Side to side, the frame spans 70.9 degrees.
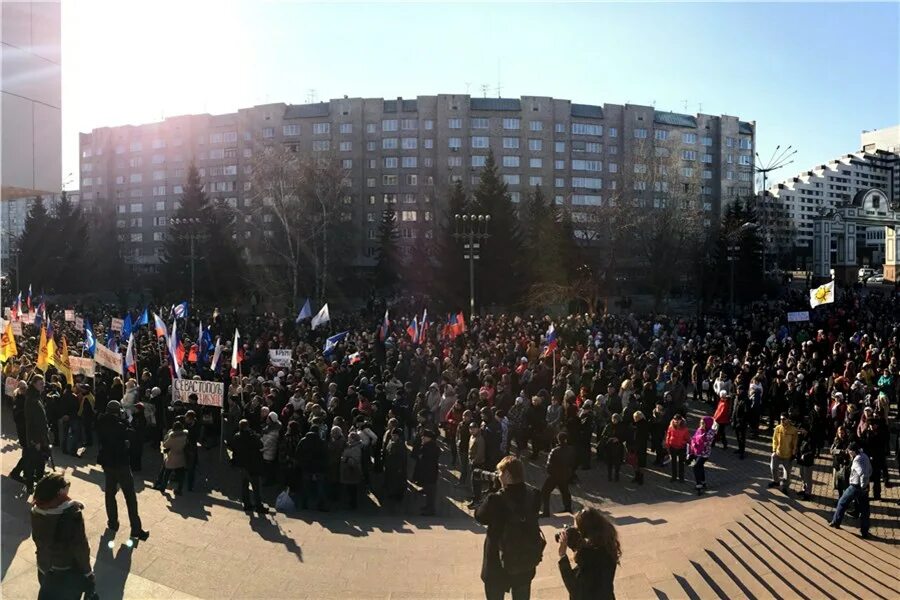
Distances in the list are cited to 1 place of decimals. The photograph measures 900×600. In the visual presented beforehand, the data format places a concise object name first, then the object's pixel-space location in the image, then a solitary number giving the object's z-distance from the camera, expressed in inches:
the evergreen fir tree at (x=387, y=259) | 2031.3
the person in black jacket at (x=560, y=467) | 358.3
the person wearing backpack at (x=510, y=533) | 199.3
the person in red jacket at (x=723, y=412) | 516.4
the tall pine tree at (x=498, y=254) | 1504.7
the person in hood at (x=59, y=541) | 206.8
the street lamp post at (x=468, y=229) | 1189.5
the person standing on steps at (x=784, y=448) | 403.9
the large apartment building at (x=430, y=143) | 2613.2
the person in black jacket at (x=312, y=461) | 379.9
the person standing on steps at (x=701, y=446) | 418.9
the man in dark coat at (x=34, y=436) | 362.0
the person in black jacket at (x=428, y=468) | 382.9
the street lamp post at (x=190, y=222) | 1610.2
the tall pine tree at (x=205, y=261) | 1889.8
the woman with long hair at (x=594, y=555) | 169.6
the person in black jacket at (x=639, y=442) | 442.9
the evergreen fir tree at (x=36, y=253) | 2026.3
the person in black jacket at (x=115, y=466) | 309.0
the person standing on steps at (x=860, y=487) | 333.7
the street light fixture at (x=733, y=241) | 1368.4
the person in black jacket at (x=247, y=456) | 362.9
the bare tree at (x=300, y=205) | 1664.6
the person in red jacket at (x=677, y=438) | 438.0
